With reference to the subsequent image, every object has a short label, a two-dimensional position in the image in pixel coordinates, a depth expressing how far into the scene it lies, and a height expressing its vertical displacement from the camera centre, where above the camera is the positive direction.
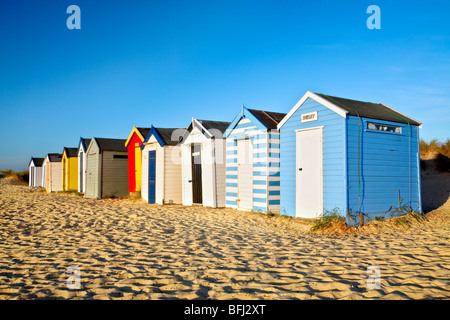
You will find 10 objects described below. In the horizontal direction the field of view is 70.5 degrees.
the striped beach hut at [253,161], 10.71 +0.03
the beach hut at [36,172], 34.72 -0.93
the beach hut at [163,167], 14.52 -0.21
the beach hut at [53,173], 25.31 -0.77
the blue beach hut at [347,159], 8.42 +0.05
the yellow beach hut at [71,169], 23.56 -0.43
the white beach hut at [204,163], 12.74 -0.04
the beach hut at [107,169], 18.28 -0.35
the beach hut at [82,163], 20.76 +0.01
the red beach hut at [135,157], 17.56 +0.33
